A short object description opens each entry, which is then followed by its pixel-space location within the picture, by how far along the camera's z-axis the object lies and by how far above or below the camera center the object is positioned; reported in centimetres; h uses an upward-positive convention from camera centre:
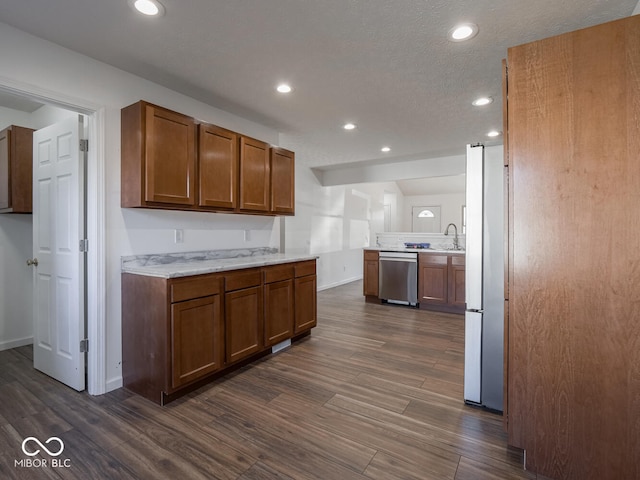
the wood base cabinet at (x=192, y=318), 223 -64
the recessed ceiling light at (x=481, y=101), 305 +133
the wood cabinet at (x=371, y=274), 554 -65
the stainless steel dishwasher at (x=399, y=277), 522 -67
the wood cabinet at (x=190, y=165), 236 +61
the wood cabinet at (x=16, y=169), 309 +67
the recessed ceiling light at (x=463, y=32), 194 +130
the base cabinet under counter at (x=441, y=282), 484 -69
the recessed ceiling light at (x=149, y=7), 174 +129
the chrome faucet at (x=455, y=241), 554 -6
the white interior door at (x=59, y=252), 243 -12
